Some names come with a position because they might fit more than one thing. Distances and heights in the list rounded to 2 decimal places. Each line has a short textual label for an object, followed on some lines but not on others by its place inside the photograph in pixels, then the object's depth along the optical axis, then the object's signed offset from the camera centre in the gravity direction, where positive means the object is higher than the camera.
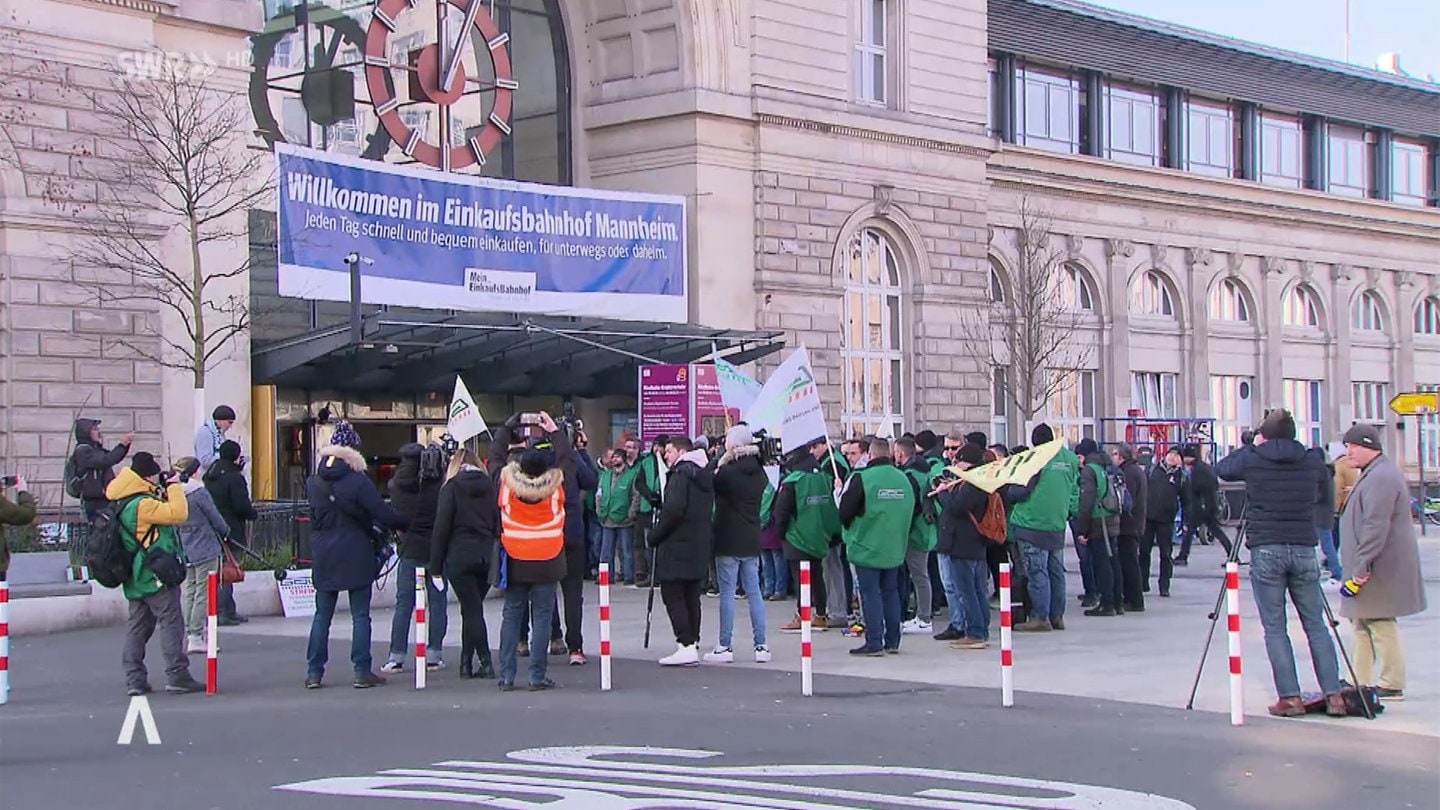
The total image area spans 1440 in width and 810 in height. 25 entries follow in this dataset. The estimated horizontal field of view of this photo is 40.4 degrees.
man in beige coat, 12.64 -0.70
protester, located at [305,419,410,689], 14.93 -0.74
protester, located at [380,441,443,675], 15.62 -0.44
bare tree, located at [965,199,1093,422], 42.50 +2.57
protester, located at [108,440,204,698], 14.30 -0.75
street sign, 38.88 +0.70
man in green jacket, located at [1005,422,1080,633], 18.23 -0.75
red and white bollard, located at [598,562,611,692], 14.38 -1.34
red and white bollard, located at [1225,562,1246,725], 11.93 -1.22
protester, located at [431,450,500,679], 14.88 -0.60
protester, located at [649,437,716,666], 15.61 -0.71
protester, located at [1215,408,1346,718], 12.42 -0.65
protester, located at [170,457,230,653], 16.94 -0.75
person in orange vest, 14.45 -0.69
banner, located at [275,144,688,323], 27.34 +3.19
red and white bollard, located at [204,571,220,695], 14.02 -1.37
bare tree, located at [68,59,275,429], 24.98 +3.25
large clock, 31.59 +6.10
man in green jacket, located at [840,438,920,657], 16.36 -0.77
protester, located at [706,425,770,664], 16.17 -0.67
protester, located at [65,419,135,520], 19.83 -0.15
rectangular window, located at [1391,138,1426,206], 57.06 +7.75
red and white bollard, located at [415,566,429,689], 14.43 -1.32
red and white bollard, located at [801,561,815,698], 13.72 -1.43
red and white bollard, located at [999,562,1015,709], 12.91 -1.41
